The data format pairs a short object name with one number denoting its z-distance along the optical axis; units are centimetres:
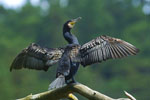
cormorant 1692
